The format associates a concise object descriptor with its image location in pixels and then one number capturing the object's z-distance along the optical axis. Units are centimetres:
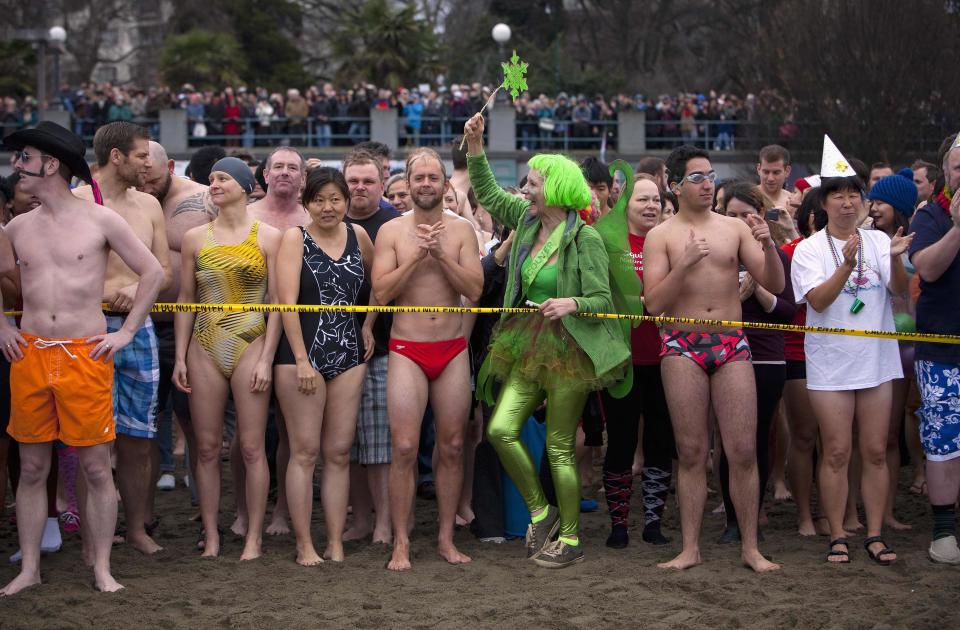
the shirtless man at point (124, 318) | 679
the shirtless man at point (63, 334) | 610
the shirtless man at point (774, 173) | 961
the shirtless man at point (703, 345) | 646
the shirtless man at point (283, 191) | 739
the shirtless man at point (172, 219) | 752
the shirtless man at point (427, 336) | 670
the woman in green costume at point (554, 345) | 659
